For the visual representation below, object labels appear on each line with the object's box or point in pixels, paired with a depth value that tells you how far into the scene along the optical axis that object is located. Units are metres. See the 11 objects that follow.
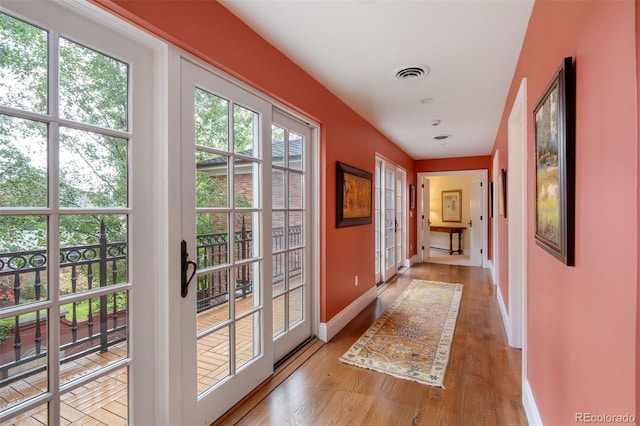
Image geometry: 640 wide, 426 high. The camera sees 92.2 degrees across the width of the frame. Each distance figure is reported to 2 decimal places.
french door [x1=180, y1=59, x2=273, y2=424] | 1.61
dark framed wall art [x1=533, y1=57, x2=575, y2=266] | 1.05
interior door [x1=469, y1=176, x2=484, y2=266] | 6.48
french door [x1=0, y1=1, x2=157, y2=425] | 1.04
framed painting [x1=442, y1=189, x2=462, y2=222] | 8.38
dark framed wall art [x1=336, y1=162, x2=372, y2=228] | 3.12
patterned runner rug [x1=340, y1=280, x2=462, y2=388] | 2.35
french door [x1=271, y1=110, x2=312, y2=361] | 2.40
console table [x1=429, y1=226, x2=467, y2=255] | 8.09
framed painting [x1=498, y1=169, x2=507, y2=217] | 3.31
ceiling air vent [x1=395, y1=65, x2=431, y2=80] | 2.44
